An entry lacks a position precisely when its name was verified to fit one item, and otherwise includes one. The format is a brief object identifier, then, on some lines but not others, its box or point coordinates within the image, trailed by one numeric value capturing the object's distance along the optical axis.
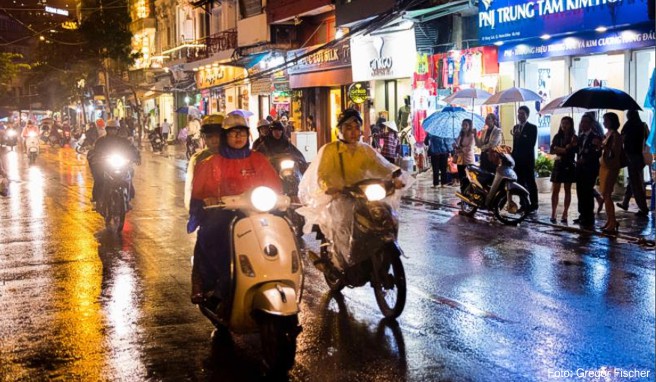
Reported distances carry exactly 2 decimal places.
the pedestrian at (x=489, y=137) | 15.74
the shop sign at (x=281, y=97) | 37.91
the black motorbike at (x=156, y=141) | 42.62
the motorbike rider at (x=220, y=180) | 6.89
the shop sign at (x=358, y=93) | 27.52
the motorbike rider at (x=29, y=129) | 34.97
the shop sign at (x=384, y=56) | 24.72
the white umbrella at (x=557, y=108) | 15.91
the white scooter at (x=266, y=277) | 5.98
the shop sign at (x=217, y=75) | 42.45
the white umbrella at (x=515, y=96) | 17.28
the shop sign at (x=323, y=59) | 29.77
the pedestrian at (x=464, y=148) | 18.05
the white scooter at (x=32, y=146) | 34.59
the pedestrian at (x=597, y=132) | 13.67
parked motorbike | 14.19
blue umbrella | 18.64
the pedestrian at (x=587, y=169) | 13.57
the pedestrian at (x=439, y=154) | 20.52
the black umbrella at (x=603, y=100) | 13.45
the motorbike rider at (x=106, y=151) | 14.43
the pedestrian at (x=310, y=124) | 31.72
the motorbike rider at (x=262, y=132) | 13.68
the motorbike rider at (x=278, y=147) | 13.44
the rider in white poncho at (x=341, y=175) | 8.14
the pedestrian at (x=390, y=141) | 18.33
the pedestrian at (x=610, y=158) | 13.01
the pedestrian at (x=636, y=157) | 14.64
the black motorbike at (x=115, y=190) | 13.91
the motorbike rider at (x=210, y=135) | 7.95
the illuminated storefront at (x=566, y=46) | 17.05
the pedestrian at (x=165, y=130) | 45.42
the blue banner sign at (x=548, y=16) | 16.88
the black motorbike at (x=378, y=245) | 7.66
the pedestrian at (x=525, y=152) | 15.67
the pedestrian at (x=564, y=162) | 14.23
